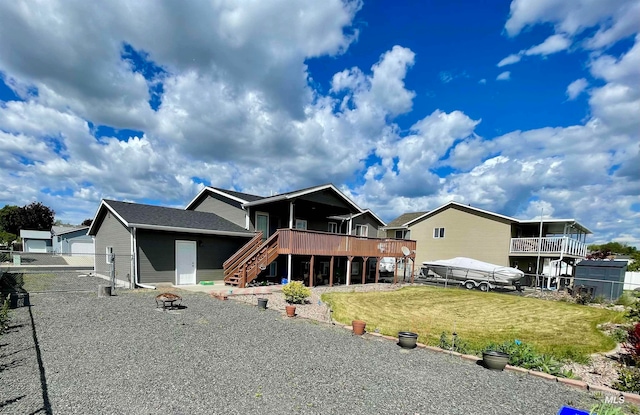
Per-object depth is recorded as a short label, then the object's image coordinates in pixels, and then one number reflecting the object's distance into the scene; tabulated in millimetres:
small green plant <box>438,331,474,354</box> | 6890
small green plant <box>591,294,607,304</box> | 16219
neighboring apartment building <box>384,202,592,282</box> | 22234
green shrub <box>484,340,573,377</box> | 5789
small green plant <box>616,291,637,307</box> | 15398
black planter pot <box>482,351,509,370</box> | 5840
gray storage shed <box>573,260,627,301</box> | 16703
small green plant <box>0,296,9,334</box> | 6492
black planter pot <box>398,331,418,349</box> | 6944
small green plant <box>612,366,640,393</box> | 5160
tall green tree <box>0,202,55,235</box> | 57938
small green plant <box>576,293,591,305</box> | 16138
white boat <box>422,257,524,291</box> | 19297
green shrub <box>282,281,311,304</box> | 11711
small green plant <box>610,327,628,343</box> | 8499
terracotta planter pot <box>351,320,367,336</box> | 7910
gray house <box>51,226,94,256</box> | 41375
